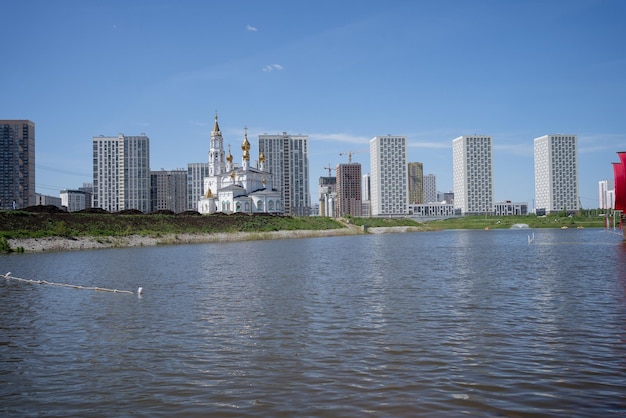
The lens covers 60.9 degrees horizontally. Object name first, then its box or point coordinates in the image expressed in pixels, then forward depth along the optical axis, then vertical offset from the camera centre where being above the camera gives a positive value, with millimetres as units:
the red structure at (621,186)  64000 +3802
